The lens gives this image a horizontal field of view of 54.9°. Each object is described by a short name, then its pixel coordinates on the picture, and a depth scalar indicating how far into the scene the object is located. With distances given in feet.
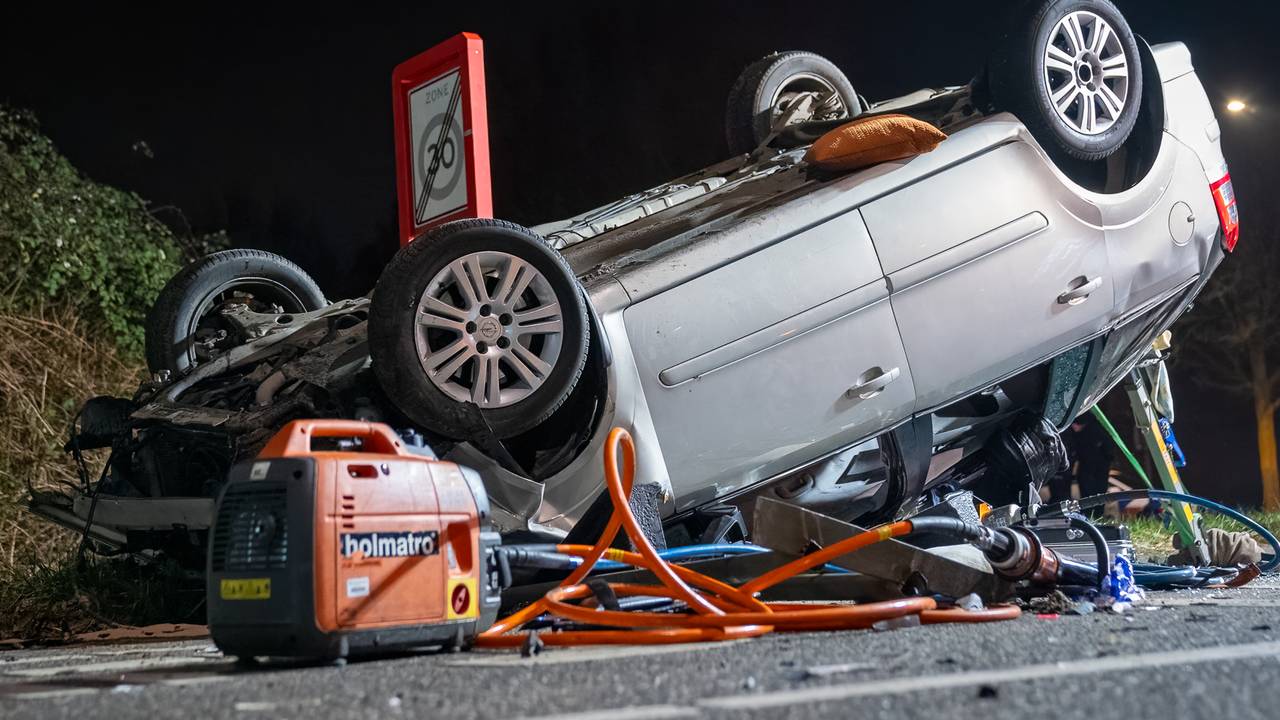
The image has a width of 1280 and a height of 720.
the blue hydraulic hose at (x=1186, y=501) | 16.33
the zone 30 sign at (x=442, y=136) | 21.03
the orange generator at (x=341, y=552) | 9.43
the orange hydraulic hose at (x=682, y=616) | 10.81
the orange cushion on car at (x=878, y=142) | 15.67
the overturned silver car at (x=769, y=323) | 13.39
